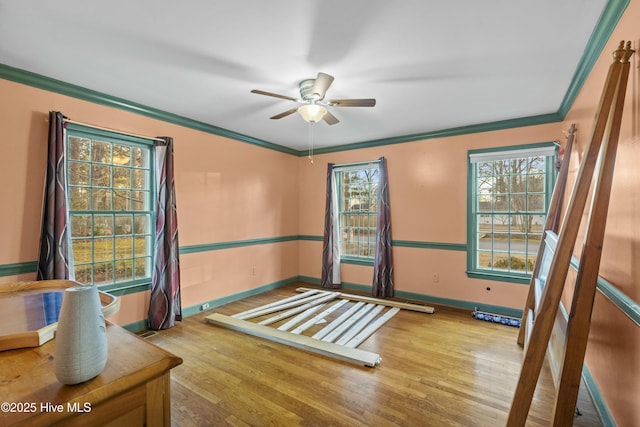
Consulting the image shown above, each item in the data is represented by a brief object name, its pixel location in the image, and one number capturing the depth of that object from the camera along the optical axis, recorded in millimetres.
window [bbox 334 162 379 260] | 5066
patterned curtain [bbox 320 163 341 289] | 5156
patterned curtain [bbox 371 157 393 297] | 4566
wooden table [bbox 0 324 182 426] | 783
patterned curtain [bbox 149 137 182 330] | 3354
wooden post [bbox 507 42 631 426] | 1502
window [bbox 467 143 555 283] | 3709
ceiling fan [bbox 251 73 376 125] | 2435
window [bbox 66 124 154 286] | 2965
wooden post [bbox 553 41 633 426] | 1355
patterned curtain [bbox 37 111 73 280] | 2557
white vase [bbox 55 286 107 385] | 841
